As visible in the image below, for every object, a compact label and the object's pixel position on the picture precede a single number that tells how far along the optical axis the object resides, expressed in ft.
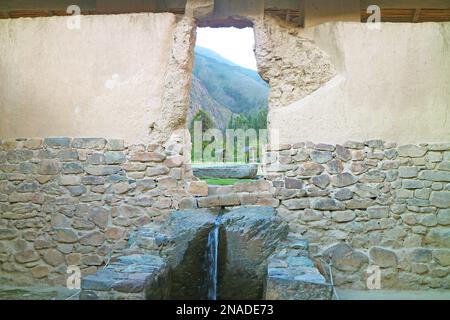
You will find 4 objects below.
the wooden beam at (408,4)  17.57
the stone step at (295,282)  9.98
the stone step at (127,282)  9.95
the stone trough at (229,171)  18.40
